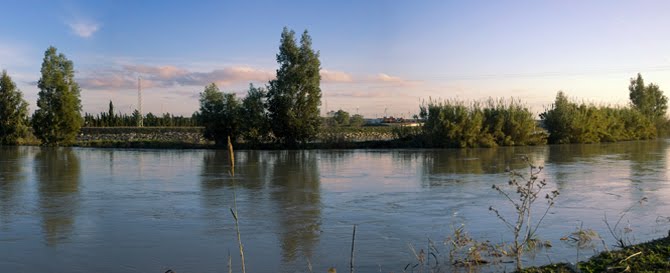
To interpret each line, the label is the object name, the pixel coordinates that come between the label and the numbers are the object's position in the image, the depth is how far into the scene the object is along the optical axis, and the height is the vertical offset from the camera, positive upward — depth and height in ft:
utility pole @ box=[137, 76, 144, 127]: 200.12 +5.38
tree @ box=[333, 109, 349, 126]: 221.05 +6.97
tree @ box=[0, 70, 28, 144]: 131.95 +5.52
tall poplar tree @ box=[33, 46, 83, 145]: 119.96 +6.15
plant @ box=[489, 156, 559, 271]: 17.42 -4.24
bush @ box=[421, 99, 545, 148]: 101.19 +1.18
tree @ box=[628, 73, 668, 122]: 182.09 +10.57
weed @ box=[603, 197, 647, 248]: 22.11 -4.41
